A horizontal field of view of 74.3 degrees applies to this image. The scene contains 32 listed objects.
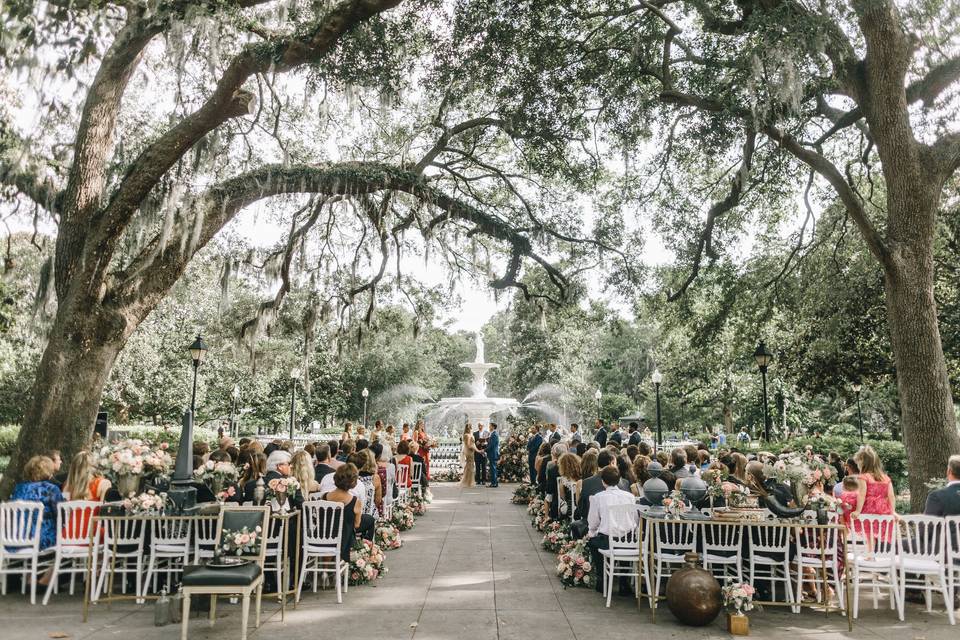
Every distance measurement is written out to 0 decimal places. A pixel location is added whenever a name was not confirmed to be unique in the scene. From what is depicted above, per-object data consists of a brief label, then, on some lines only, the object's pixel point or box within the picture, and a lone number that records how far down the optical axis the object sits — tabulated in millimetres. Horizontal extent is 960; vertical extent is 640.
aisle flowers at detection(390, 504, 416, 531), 10867
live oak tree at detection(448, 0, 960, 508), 8789
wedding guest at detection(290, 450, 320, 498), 6949
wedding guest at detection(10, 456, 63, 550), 6613
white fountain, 23734
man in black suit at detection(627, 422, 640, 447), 14280
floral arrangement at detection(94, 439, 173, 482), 6340
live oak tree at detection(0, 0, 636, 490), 8492
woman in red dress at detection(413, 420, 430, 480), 14625
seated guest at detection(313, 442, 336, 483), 8086
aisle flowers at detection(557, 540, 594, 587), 7133
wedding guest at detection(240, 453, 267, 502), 7474
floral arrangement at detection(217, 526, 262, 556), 5328
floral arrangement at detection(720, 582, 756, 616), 5664
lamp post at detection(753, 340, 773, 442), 15062
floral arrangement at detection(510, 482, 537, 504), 13882
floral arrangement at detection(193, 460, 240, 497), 6895
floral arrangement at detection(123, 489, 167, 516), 6062
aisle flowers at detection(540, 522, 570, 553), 8898
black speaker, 15875
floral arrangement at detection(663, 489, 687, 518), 6262
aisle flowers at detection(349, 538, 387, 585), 7215
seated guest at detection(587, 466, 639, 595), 6820
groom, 17578
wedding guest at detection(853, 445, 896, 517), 6910
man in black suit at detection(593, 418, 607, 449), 15258
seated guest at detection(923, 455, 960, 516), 6270
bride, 16969
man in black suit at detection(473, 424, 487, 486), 18375
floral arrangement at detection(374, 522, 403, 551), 9234
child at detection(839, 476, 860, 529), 6921
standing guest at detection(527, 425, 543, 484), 14750
